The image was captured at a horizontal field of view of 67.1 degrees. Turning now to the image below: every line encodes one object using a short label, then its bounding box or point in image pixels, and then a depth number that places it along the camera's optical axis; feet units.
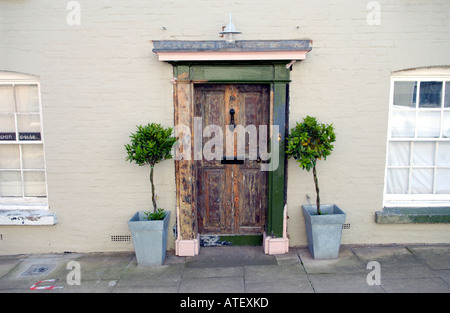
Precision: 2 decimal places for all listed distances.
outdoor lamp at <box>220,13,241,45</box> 14.89
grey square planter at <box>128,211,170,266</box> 15.49
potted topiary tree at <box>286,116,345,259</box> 15.26
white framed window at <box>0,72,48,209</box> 17.11
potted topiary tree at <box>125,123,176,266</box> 15.12
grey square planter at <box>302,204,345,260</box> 15.78
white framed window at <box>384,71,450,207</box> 17.20
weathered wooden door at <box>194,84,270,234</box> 16.88
